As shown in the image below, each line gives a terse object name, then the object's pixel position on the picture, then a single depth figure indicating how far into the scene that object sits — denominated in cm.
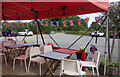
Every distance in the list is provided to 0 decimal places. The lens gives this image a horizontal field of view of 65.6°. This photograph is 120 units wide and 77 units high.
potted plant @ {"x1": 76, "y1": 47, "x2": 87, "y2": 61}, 281
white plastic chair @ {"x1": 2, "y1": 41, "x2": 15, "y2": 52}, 396
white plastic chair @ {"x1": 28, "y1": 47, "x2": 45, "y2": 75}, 279
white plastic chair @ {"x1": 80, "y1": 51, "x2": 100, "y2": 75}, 233
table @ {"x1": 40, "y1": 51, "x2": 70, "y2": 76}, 221
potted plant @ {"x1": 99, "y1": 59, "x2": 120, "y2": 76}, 256
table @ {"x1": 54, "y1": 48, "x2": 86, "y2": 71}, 279
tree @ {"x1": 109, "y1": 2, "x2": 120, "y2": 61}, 295
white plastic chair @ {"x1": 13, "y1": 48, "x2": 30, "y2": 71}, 296
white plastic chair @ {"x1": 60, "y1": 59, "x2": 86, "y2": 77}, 183
